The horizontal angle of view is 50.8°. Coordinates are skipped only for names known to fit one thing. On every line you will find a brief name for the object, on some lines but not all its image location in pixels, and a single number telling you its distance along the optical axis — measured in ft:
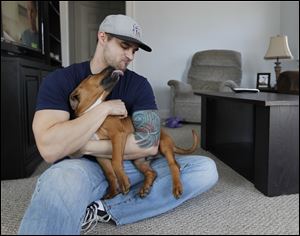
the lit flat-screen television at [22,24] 6.63
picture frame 13.29
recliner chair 14.11
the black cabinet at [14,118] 5.87
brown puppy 3.70
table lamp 12.55
